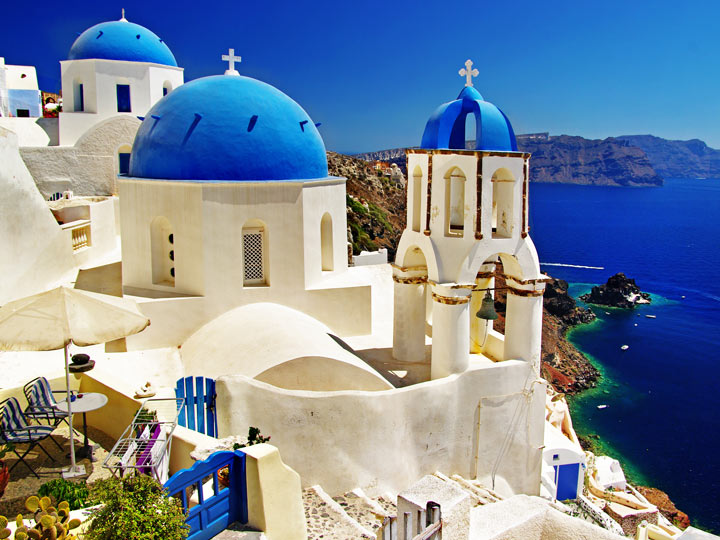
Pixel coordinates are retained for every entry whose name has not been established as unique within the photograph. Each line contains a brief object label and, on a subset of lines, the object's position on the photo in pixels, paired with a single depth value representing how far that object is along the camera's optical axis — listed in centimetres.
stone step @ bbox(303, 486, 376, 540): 720
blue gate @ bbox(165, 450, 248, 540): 571
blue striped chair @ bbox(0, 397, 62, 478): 710
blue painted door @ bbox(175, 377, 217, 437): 827
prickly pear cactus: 511
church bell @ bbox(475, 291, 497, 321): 1073
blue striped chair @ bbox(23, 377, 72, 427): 755
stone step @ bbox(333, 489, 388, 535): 799
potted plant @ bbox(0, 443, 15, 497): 667
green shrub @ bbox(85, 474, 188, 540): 478
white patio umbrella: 677
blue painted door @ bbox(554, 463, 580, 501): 1778
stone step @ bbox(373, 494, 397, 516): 855
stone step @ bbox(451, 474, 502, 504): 939
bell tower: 1004
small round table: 748
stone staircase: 728
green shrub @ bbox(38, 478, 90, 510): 644
